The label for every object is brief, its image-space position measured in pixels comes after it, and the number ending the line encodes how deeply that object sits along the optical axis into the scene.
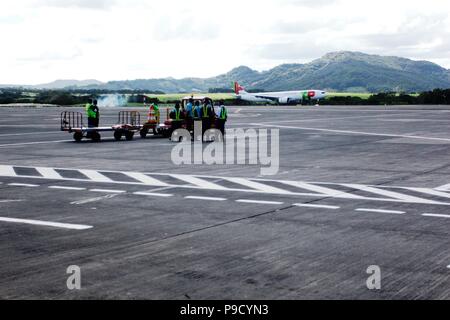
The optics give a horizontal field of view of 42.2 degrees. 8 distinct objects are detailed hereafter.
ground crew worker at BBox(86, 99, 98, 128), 33.88
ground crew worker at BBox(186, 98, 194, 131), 34.19
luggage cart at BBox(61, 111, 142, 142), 34.06
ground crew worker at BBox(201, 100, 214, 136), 34.25
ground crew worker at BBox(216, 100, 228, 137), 34.96
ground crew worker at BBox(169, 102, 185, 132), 34.69
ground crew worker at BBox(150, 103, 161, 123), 37.28
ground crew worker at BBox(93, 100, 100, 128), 34.13
